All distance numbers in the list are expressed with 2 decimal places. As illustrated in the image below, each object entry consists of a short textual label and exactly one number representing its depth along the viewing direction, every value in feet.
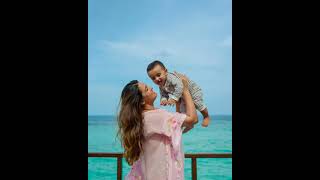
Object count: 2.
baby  6.25
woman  6.17
